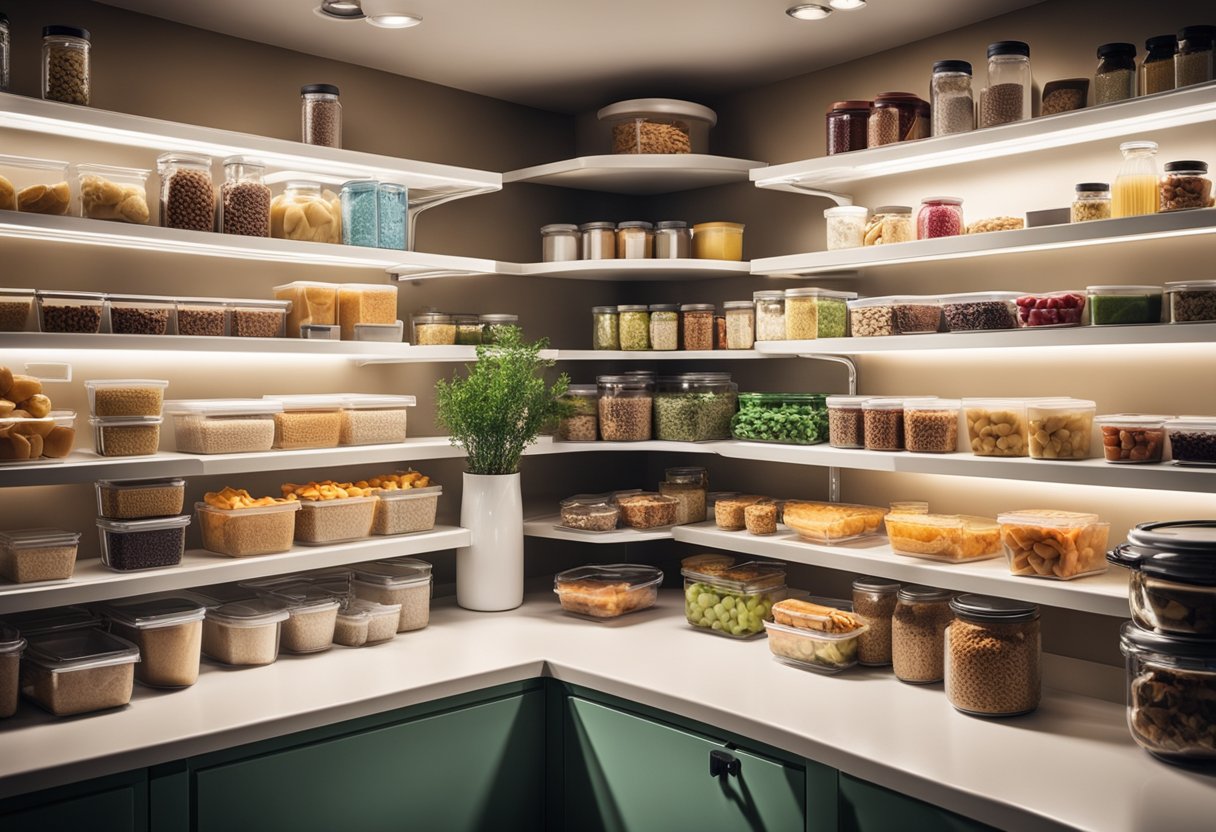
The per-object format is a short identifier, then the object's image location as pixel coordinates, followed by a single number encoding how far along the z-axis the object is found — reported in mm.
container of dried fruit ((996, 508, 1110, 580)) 2287
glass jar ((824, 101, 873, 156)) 2766
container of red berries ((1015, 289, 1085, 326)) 2291
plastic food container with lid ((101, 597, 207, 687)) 2416
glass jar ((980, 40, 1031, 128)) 2408
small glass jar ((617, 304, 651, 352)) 3336
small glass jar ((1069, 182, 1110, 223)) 2238
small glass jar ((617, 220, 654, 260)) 3260
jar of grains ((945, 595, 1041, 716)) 2248
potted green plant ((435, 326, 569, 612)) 3023
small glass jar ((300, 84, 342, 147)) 2754
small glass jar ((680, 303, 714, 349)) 3289
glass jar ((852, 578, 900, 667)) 2615
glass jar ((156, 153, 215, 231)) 2441
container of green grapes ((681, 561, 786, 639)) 2912
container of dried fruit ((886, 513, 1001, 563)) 2510
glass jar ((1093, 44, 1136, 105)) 2248
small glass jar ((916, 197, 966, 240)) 2570
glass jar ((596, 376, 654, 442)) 3293
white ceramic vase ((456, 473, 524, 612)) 3119
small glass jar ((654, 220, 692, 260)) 3260
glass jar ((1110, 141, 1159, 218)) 2160
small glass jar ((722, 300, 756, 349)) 3180
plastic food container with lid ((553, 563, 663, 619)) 3080
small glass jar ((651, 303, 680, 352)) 3303
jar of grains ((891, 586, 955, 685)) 2479
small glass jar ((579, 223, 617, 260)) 3295
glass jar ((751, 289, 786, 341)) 3020
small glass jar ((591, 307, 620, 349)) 3379
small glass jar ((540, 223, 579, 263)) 3326
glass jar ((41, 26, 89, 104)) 2262
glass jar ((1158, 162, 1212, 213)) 2104
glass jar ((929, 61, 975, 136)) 2500
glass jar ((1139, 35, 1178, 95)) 2172
